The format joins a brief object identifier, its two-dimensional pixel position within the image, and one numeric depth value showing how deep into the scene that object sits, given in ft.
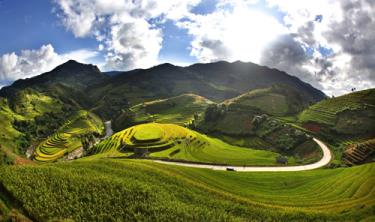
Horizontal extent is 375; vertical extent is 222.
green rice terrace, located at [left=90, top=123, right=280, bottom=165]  412.98
